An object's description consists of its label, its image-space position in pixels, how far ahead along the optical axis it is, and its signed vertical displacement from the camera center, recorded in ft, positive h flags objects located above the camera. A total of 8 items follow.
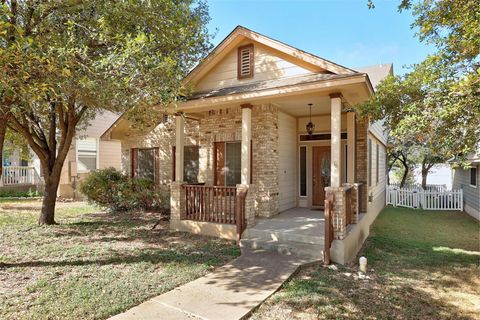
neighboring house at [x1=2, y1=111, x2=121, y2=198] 54.39 +0.98
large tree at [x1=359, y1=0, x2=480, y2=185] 14.87 +4.45
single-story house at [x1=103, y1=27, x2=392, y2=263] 21.74 +2.55
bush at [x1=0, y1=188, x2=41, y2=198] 51.93 -4.49
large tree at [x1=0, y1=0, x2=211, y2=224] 14.70 +6.41
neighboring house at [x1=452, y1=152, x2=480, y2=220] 42.48 -3.45
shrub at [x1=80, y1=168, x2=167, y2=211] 37.36 -3.09
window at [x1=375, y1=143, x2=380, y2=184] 41.24 +0.46
